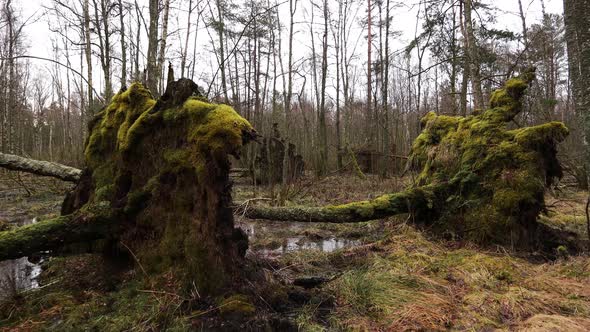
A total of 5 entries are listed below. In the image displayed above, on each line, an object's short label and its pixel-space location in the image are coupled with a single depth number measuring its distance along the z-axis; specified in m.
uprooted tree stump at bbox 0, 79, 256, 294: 3.46
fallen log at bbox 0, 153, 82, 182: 5.51
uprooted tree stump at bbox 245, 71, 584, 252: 5.46
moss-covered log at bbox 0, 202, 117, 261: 3.31
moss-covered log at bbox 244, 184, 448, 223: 5.33
